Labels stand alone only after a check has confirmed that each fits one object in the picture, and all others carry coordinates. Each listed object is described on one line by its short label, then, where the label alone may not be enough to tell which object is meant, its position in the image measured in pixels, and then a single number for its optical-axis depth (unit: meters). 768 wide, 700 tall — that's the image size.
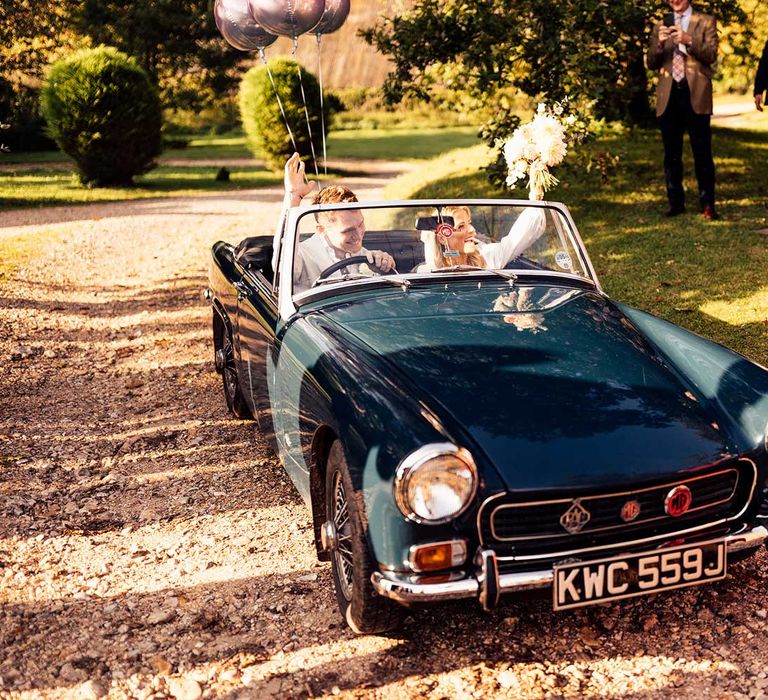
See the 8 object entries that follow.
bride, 4.57
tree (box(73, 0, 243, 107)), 29.94
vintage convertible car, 2.97
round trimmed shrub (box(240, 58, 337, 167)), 20.25
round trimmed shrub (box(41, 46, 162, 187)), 17.89
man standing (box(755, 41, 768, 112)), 9.88
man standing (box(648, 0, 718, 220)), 9.78
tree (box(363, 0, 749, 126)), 10.24
